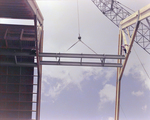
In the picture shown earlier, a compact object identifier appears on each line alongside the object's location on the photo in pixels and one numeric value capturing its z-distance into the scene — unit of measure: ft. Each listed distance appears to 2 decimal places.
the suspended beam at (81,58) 66.28
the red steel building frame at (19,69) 67.77
